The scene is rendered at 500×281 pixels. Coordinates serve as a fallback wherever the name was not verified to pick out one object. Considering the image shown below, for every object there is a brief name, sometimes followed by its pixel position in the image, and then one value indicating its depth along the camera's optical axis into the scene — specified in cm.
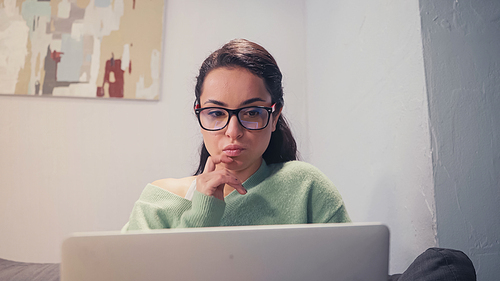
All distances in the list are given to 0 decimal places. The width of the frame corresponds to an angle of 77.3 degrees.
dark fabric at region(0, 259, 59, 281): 107
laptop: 35
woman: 81
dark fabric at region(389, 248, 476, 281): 59
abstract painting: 177
